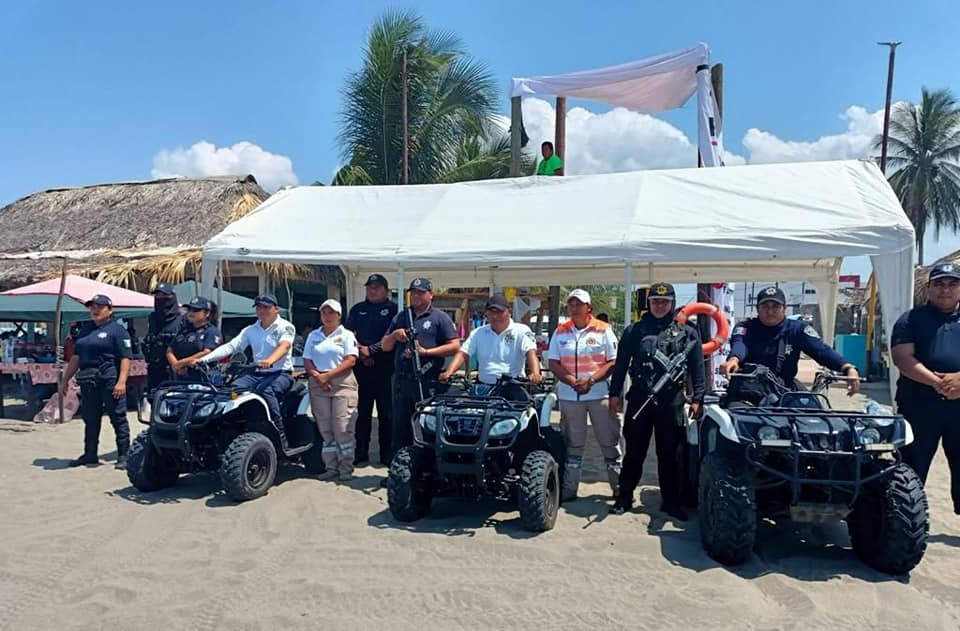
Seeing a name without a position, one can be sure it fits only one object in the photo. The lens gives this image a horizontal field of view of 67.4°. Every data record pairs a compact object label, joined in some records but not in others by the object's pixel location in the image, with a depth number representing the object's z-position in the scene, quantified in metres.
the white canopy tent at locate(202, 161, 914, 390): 6.40
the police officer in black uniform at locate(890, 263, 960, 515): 4.48
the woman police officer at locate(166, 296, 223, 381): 6.46
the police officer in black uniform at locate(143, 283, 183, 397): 6.80
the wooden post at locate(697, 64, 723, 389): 10.50
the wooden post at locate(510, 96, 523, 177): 11.29
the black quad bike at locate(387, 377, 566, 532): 4.64
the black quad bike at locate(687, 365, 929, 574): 3.88
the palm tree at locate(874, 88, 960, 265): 30.95
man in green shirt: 10.84
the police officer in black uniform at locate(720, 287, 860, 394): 4.93
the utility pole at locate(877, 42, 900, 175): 19.39
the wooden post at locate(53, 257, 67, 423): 9.16
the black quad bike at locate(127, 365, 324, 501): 5.39
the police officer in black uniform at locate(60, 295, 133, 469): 6.46
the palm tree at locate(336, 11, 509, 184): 17.27
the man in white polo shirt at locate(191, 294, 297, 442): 5.95
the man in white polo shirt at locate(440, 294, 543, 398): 5.55
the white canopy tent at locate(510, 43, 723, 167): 10.23
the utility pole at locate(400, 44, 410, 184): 16.53
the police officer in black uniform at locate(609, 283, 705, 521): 4.97
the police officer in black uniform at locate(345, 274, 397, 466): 6.67
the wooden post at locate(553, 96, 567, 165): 11.85
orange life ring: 7.13
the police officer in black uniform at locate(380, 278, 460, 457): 5.97
